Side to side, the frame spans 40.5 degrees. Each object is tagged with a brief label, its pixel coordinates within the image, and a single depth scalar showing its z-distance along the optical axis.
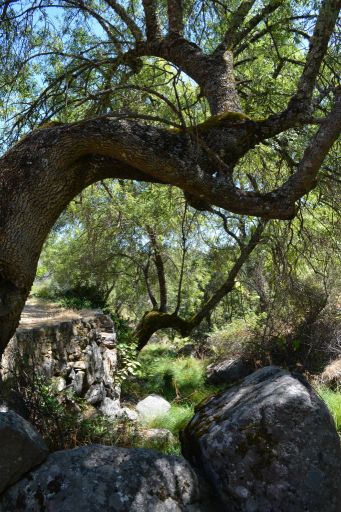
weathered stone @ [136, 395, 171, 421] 8.73
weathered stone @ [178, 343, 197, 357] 17.42
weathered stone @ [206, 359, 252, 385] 12.99
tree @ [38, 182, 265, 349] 12.53
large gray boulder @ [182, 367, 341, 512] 3.42
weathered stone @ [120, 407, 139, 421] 8.68
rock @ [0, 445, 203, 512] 3.28
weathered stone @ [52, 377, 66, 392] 6.39
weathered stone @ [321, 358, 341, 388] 9.80
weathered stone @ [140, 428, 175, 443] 6.54
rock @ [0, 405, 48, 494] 3.42
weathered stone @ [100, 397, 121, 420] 8.03
